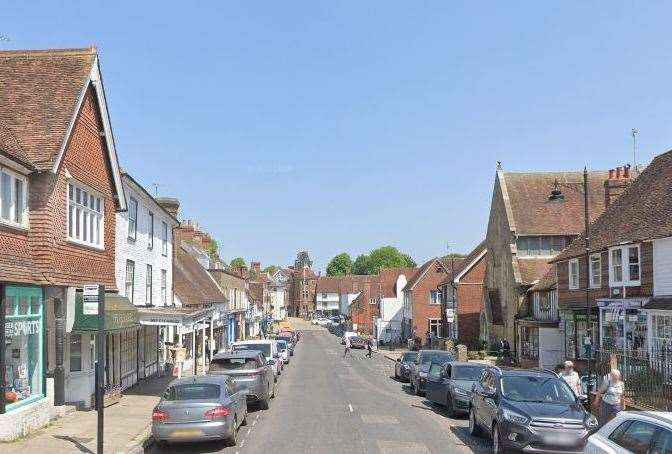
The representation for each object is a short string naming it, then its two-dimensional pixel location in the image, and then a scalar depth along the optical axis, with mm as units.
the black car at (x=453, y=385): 20062
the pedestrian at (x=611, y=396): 14602
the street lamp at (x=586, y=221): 19980
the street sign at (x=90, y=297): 13445
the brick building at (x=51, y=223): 15539
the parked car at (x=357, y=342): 70188
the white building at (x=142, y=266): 25375
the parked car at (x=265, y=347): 29303
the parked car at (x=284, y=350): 42859
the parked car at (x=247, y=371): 20109
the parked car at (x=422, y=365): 27000
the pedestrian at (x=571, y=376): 17594
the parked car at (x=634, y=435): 7695
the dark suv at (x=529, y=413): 12906
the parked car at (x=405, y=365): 33156
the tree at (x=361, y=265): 180750
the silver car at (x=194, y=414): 13961
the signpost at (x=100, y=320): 13086
